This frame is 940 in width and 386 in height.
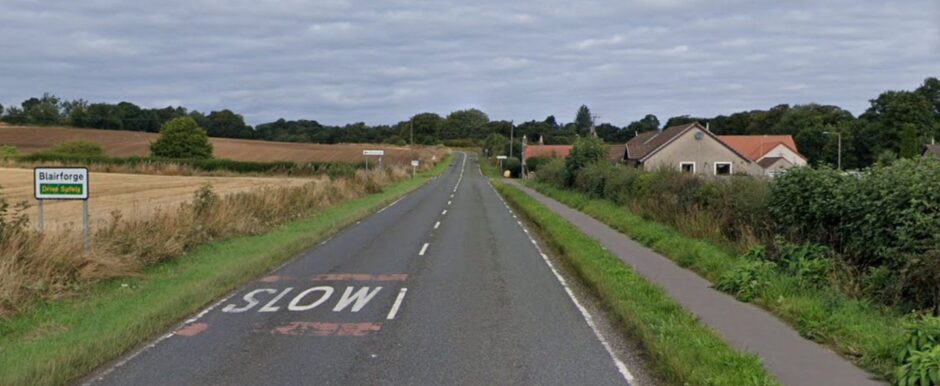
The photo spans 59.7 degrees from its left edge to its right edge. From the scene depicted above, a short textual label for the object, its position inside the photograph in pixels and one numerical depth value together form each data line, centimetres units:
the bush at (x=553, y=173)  5338
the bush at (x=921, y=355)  663
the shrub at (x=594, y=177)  3769
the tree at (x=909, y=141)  6210
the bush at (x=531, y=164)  10300
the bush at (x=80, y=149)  9556
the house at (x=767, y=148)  8169
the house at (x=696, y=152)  6912
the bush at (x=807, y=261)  1201
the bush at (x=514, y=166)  10619
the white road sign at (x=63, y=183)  1427
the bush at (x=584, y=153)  4600
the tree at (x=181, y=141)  10388
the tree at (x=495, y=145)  15123
